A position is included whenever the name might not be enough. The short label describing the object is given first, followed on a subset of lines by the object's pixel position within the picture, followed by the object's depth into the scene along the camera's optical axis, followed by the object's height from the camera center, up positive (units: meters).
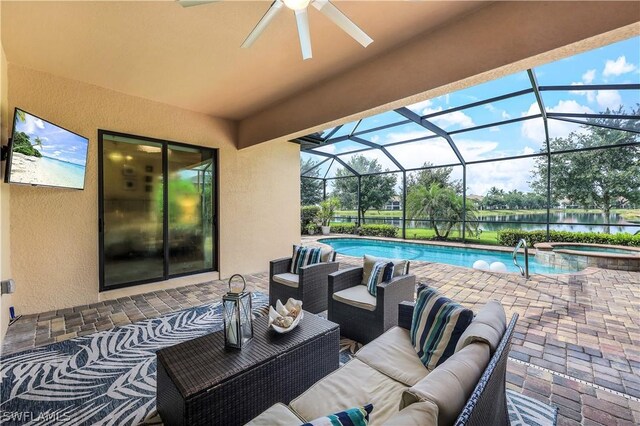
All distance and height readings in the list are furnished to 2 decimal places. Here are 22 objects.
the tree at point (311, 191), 14.53 +1.13
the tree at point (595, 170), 7.59 +1.25
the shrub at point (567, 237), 7.34 -0.81
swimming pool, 7.78 -1.45
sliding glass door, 4.15 +0.05
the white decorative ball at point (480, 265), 6.04 -1.23
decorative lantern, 1.85 -0.74
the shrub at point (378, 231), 11.83 -0.88
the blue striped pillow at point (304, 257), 3.71 -0.65
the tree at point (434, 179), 10.95 +1.41
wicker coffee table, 1.49 -1.00
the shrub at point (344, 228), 13.28 -0.83
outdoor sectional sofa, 0.88 -0.84
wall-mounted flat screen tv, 2.67 +0.65
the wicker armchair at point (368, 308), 2.61 -1.00
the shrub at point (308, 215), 13.21 -0.17
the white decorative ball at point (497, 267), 5.76 -1.22
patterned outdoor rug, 1.87 -1.40
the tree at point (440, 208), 10.11 +0.13
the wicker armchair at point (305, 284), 3.35 -0.94
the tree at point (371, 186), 12.51 +1.22
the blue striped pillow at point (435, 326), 1.61 -0.74
